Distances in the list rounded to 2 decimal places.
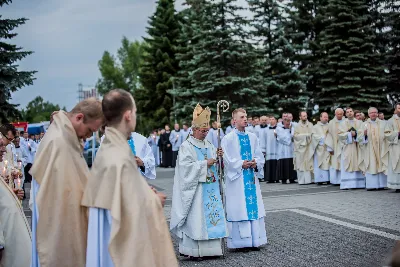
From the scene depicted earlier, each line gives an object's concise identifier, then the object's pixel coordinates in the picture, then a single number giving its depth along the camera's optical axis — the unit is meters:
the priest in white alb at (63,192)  4.02
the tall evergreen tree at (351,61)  32.78
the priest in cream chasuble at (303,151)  19.14
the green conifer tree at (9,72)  22.80
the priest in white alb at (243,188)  8.78
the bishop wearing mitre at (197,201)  8.26
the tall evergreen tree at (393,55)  34.03
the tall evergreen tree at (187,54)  35.28
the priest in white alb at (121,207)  3.74
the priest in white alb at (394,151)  15.21
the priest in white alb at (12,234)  5.07
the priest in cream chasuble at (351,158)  16.98
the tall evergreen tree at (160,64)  47.81
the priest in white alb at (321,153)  18.67
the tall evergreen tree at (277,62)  34.53
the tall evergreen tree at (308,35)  36.34
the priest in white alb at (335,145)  17.70
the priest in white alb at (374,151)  16.38
